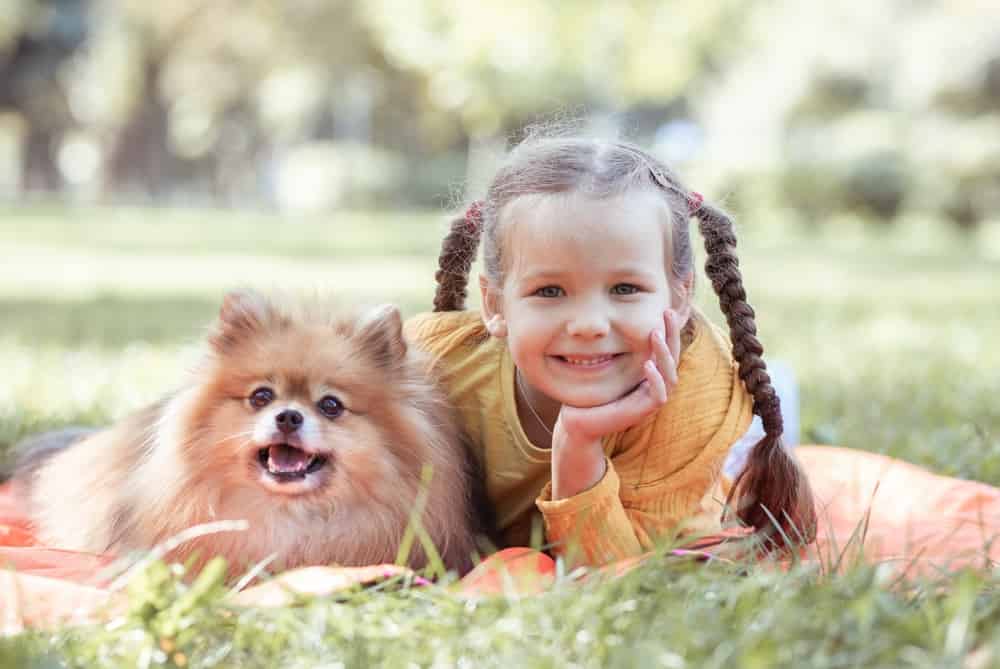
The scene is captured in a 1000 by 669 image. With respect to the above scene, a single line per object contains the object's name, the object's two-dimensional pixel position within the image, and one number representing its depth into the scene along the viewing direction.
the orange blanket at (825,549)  2.51
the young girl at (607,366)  2.91
